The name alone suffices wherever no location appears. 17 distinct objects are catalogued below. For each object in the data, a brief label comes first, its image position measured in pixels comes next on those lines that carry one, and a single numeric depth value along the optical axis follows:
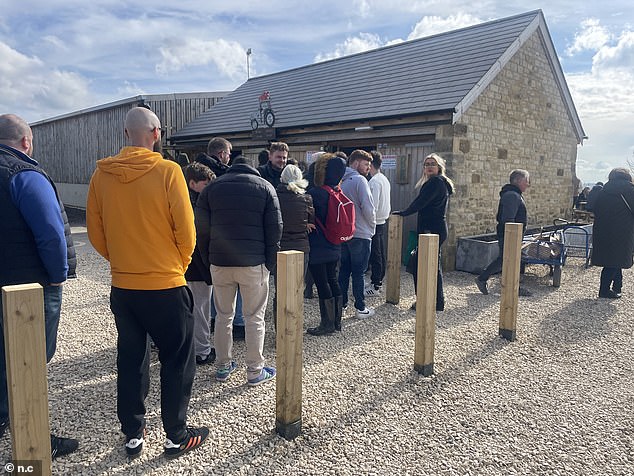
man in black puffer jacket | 3.52
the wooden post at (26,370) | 1.99
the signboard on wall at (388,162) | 9.77
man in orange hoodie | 2.54
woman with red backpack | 4.80
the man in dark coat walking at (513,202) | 6.43
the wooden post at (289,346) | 3.04
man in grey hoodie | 5.67
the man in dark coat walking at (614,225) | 6.71
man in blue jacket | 2.65
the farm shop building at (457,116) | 9.37
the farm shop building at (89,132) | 17.19
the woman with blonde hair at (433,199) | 5.55
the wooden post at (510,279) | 4.81
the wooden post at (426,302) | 4.03
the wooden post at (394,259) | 6.44
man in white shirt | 6.78
